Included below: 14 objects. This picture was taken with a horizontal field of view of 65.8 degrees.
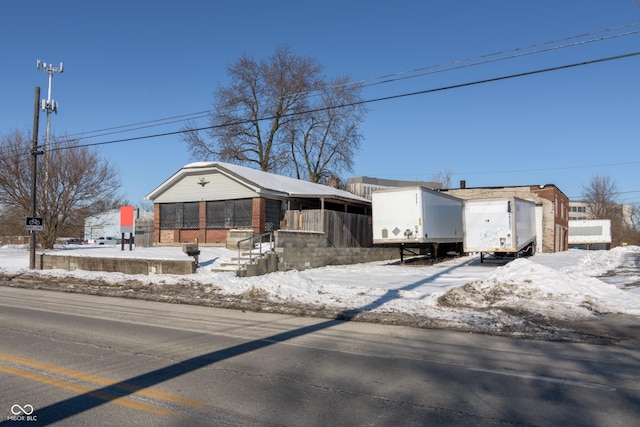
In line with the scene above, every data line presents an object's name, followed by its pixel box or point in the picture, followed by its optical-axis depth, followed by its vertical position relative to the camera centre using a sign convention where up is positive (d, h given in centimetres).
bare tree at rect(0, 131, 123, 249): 3105 +302
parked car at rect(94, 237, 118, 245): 5991 -84
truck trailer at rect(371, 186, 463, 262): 2239 +91
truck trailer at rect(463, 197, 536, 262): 2342 +52
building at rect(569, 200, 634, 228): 10329 +683
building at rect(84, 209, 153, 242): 3456 +103
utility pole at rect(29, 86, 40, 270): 2264 +309
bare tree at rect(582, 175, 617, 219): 8156 +619
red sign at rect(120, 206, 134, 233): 2647 +68
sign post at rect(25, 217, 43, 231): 2198 +39
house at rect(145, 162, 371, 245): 2729 +197
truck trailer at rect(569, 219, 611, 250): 5734 +66
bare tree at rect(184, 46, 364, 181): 4812 +1125
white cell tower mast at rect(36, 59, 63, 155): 4475 +1221
